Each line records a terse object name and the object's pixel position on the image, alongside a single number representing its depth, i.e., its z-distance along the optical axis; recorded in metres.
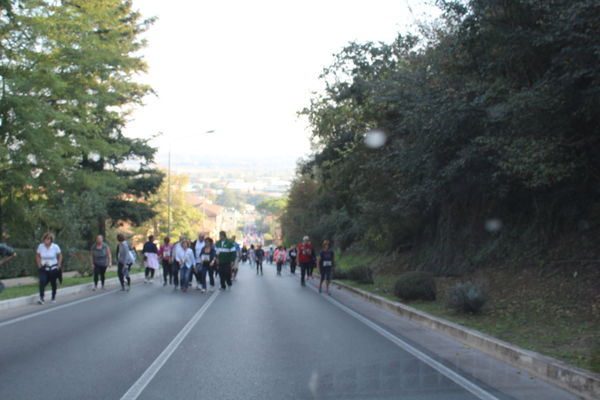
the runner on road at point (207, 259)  18.83
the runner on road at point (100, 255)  18.69
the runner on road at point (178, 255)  19.30
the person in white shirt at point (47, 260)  15.01
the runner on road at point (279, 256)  34.91
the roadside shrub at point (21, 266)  26.77
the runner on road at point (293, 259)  34.12
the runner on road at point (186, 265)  19.14
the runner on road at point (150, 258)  21.81
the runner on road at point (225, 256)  19.43
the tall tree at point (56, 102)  21.97
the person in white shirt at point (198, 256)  19.62
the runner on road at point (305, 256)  22.12
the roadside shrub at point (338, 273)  25.06
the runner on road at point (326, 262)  19.06
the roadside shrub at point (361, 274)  21.31
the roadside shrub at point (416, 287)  14.46
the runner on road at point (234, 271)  25.56
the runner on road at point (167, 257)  21.42
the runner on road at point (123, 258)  19.00
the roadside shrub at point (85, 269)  25.71
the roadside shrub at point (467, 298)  11.44
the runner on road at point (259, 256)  36.38
